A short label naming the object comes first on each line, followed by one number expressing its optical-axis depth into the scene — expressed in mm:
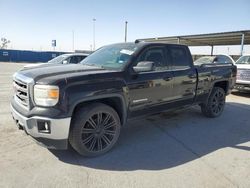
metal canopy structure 18419
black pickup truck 3135
